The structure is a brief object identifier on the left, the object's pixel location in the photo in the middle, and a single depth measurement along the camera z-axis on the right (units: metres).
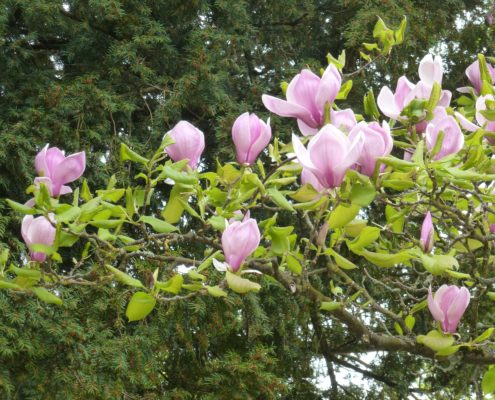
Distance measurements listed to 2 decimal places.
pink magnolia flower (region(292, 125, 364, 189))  4.00
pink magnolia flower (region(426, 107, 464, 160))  4.16
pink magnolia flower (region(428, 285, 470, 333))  4.31
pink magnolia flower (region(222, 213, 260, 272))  4.15
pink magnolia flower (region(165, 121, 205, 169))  4.29
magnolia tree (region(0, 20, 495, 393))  4.09
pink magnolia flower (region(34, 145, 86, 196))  4.25
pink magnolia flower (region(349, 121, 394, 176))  4.05
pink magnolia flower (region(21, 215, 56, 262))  4.24
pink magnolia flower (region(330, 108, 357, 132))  4.17
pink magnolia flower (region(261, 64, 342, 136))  4.13
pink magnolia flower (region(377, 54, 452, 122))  4.26
